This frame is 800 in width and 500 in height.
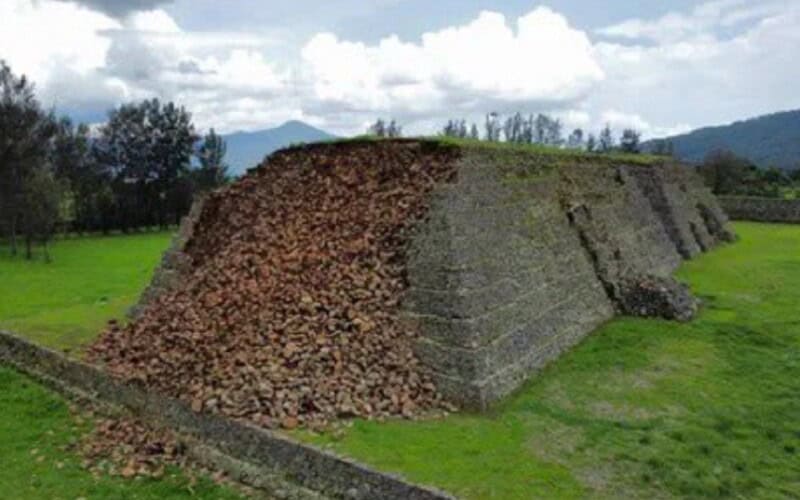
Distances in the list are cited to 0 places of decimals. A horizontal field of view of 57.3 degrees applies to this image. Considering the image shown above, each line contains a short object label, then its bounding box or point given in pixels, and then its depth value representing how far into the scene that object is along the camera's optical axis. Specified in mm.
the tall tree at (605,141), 63669
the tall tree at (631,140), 64188
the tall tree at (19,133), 39312
